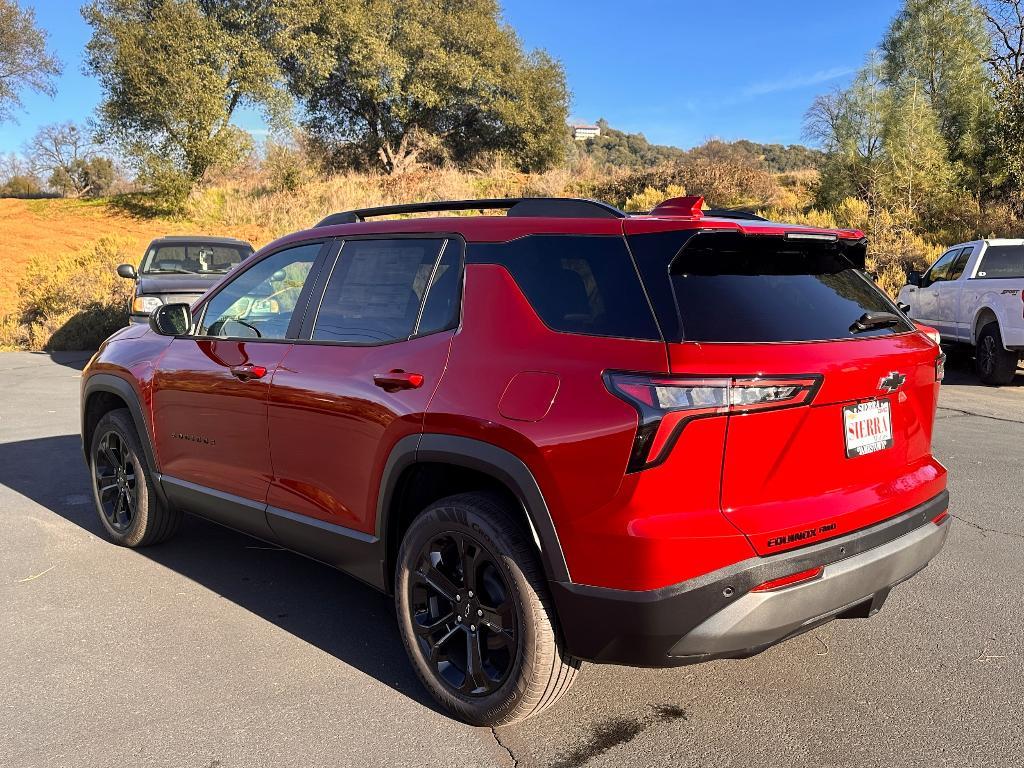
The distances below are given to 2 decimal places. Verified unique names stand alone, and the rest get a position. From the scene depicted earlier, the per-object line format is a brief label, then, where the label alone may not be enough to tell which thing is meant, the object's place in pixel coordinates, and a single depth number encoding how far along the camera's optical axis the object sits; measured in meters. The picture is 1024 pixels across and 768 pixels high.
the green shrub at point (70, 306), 15.52
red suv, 2.51
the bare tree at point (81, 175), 47.59
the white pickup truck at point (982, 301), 10.16
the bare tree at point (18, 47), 32.94
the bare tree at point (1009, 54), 20.91
